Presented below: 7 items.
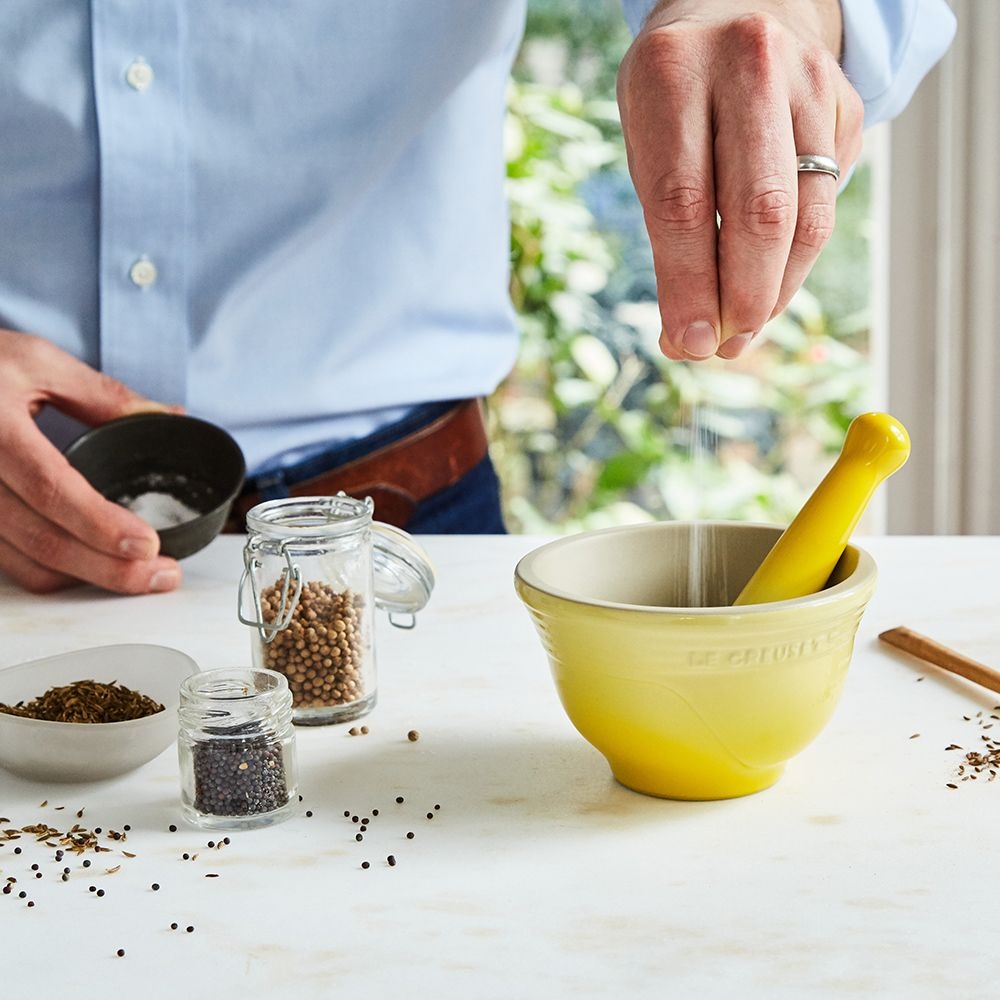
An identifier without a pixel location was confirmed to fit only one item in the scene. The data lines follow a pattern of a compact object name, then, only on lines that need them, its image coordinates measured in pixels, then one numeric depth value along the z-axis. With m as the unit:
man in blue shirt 1.00
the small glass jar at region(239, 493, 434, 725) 0.85
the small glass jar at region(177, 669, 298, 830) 0.78
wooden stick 0.86
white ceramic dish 0.80
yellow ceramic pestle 0.80
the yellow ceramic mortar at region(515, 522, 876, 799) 0.77
